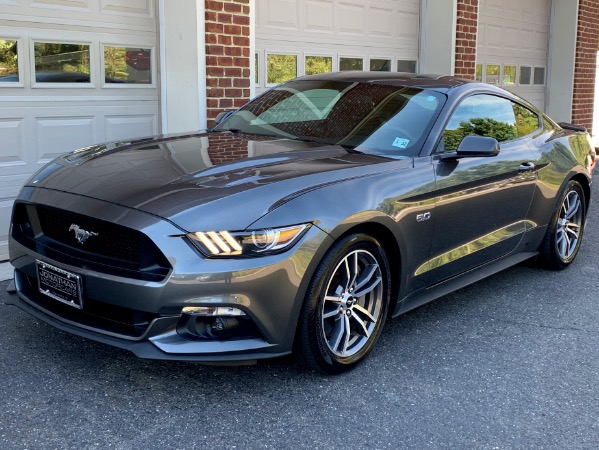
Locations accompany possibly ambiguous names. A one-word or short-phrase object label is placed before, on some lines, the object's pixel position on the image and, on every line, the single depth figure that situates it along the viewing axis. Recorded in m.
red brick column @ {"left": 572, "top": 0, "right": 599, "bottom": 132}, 13.52
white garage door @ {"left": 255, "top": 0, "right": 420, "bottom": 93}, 8.21
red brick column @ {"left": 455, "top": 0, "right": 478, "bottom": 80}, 10.46
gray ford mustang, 3.29
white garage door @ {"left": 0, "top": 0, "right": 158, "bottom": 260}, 5.93
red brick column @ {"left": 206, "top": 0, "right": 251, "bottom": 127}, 6.96
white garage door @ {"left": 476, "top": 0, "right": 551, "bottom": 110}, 11.88
